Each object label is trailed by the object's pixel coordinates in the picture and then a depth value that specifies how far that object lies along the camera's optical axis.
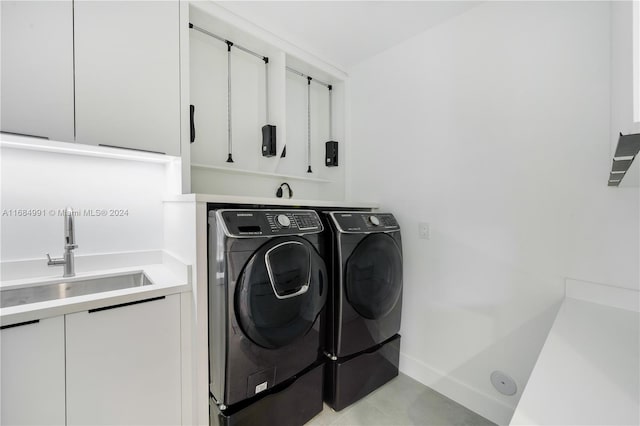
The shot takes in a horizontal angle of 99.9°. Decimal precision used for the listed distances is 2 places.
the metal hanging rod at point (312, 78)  2.50
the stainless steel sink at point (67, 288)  1.36
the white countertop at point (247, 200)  1.34
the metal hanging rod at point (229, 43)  1.94
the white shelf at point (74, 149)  1.25
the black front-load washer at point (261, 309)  1.26
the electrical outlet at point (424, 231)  2.01
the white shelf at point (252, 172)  1.98
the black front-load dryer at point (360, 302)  1.66
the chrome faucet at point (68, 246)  1.46
